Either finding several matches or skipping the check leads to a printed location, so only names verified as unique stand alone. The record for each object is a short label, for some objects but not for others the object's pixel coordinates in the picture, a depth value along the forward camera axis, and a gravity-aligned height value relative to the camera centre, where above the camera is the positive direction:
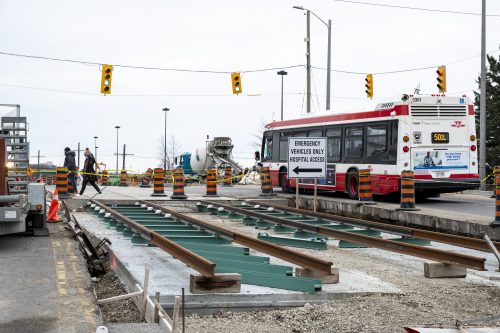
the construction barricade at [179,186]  23.78 -0.58
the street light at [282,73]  54.08 +7.85
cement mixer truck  51.28 +1.10
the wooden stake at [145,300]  6.61 -1.29
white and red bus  20.94 +0.89
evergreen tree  47.25 +4.42
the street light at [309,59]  35.03 +5.93
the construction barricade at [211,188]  26.70 -0.71
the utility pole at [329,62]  35.06 +5.66
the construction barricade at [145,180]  44.81 -0.74
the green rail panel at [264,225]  16.05 -1.30
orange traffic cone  17.66 -1.13
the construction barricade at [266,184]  25.72 -0.52
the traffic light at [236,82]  33.41 +4.38
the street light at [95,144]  100.31 +3.85
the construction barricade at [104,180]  45.13 -0.75
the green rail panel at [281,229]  14.58 -1.28
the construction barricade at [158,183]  26.31 -0.52
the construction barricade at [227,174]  44.56 -0.26
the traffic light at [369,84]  33.91 +4.39
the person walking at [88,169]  25.77 -0.01
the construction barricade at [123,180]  42.66 -0.68
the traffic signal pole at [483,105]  31.09 +3.11
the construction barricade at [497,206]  14.19 -0.74
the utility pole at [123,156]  87.16 +1.69
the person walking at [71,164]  26.17 +0.20
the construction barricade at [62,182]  22.78 -0.43
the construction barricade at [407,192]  18.53 -0.58
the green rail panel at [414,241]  11.71 -1.23
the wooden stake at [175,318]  5.23 -1.16
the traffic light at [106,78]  30.30 +4.13
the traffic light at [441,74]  30.94 +4.47
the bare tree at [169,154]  101.38 +2.22
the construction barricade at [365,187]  20.91 -0.50
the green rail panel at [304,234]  13.42 -1.27
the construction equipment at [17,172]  13.15 -0.06
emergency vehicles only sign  17.66 +0.35
